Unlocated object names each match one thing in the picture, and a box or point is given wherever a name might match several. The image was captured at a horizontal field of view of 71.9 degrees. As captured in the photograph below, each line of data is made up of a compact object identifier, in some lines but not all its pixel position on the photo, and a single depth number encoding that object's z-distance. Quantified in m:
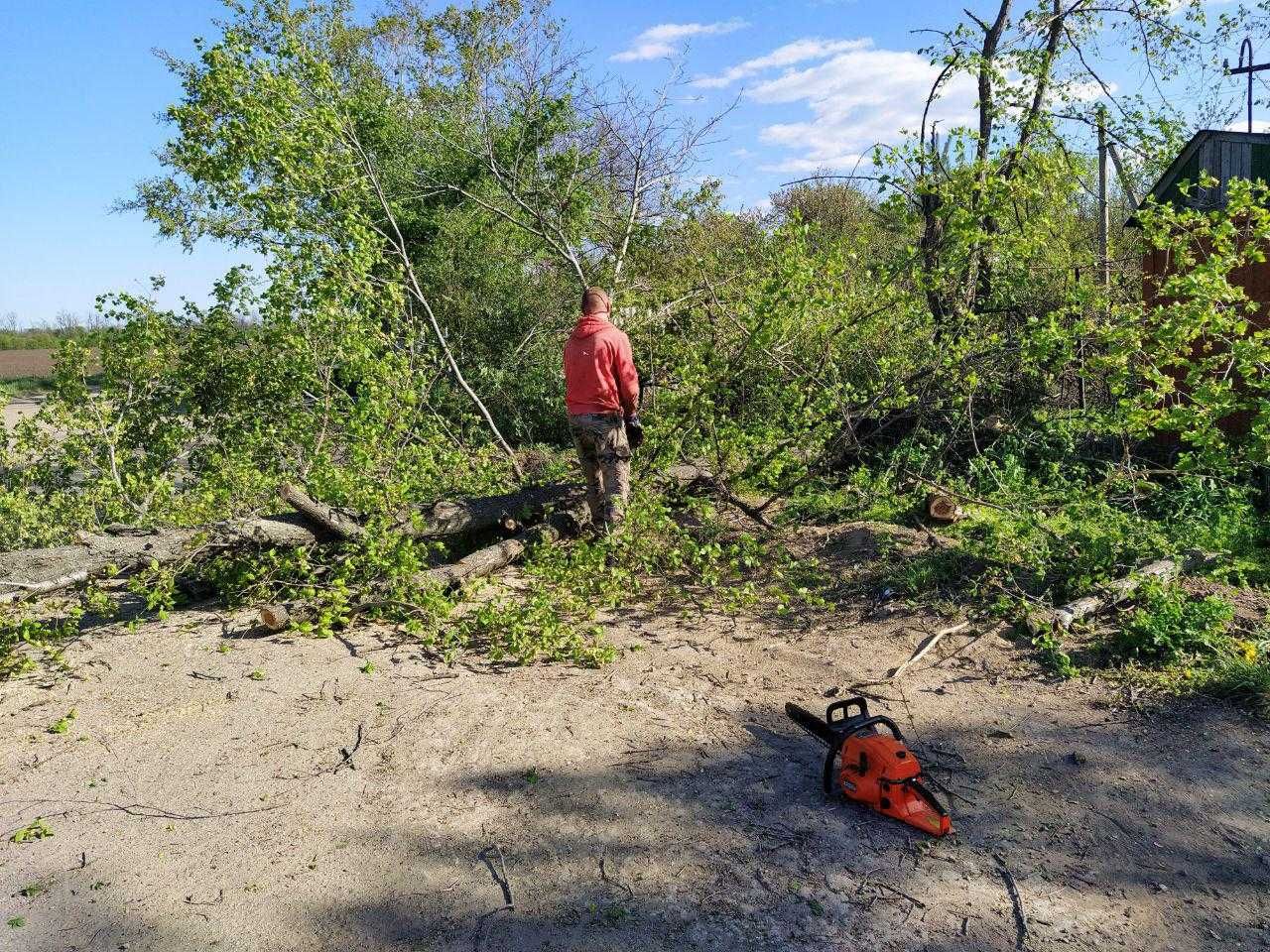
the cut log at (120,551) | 5.04
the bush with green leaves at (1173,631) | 4.67
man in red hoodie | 6.47
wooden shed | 8.22
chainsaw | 3.39
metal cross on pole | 9.52
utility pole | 9.05
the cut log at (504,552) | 6.13
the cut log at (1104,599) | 5.03
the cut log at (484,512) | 6.39
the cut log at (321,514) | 5.73
